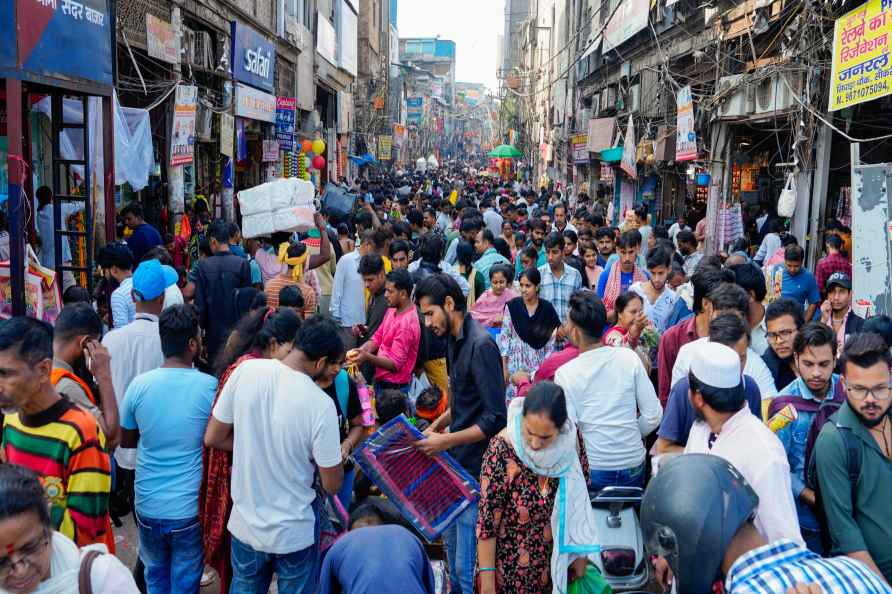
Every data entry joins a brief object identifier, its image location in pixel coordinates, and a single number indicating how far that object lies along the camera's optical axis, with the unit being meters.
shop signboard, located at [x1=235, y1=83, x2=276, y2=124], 16.52
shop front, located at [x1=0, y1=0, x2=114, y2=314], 6.94
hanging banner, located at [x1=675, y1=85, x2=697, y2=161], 13.45
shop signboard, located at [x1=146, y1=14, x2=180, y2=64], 11.64
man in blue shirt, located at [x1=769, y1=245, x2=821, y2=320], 7.44
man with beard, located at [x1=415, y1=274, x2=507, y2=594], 4.01
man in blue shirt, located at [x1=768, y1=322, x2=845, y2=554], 3.67
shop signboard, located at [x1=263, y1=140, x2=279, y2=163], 19.72
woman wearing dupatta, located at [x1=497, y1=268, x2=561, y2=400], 6.07
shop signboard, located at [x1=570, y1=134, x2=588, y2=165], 26.07
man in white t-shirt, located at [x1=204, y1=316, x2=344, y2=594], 3.49
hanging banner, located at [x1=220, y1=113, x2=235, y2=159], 15.20
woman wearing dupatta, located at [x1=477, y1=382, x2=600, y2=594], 3.22
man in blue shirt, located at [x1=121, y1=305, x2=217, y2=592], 3.81
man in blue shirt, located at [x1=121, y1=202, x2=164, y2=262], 9.05
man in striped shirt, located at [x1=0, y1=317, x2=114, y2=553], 2.92
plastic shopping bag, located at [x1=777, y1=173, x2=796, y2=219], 10.39
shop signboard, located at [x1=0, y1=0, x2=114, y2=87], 6.79
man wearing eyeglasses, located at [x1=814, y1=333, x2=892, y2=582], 3.09
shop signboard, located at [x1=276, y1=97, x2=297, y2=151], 20.36
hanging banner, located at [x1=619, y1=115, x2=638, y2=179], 17.80
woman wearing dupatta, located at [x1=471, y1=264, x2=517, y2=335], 7.23
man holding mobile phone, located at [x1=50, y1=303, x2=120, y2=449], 3.62
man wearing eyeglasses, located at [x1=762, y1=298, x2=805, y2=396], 4.52
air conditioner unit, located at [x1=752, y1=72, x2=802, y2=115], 10.56
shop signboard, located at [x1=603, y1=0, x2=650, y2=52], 17.31
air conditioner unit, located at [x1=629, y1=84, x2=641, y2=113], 20.22
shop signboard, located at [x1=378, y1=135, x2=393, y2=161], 45.25
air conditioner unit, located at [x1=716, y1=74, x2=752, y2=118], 12.05
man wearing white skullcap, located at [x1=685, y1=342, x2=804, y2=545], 2.82
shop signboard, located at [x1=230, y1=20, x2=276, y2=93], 16.41
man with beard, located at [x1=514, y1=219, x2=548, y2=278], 10.35
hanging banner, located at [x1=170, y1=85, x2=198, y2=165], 12.03
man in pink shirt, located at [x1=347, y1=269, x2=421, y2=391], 5.68
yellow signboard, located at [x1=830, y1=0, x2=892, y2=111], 7.49
